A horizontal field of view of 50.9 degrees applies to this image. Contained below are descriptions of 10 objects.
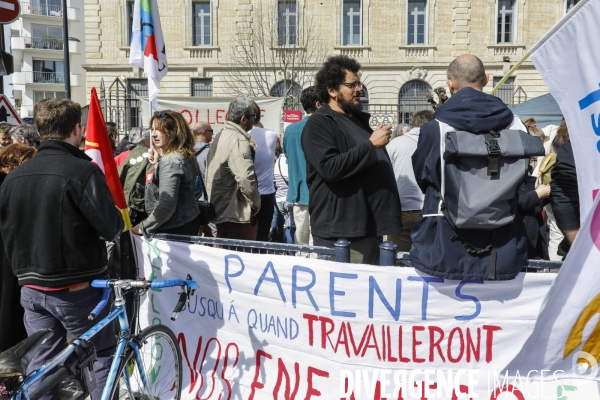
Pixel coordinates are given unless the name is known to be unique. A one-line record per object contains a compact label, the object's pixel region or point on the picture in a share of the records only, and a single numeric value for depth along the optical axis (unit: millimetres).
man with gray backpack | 3051
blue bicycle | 2613
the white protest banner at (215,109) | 13219
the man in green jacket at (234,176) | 5707
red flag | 4211
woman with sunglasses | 4457
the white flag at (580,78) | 2566
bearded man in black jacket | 3852
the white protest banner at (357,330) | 3420
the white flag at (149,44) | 5367
